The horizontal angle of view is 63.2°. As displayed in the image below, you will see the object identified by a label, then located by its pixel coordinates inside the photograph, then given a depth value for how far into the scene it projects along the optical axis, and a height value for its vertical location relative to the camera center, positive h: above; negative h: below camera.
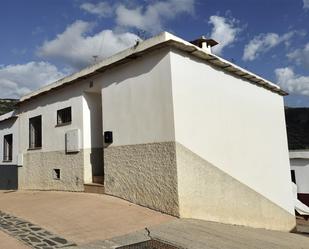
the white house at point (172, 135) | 6.09 +0.51
